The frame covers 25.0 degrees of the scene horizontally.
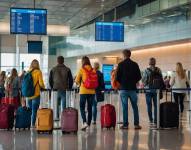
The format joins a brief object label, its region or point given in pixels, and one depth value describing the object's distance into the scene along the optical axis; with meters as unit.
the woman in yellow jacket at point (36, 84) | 9.90
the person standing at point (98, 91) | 10.75
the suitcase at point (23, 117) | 9.70
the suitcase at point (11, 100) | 12.09
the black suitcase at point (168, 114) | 9.95
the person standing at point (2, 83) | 13.21
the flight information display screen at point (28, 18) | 16.28
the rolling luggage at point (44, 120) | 9.22
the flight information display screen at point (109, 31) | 19.56
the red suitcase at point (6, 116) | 9.65
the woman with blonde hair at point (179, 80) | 12.56
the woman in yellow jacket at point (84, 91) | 9.70
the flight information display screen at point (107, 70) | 30.18
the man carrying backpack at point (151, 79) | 10.53
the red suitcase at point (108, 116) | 10.09
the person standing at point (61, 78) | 10.20
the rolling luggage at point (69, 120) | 9.20
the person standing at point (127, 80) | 9.99
